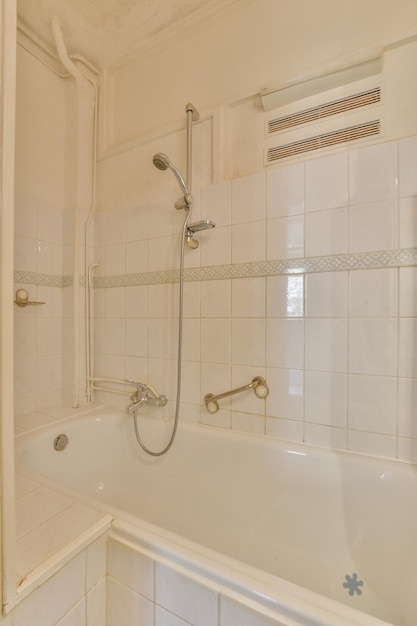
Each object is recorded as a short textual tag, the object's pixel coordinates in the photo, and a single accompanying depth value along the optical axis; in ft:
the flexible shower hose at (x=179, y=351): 4.24
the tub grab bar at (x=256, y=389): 3.99
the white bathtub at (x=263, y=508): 2.12
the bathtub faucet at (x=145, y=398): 4.66
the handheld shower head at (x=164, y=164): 3.95
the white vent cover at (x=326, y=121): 3.48
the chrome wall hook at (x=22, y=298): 4.69
